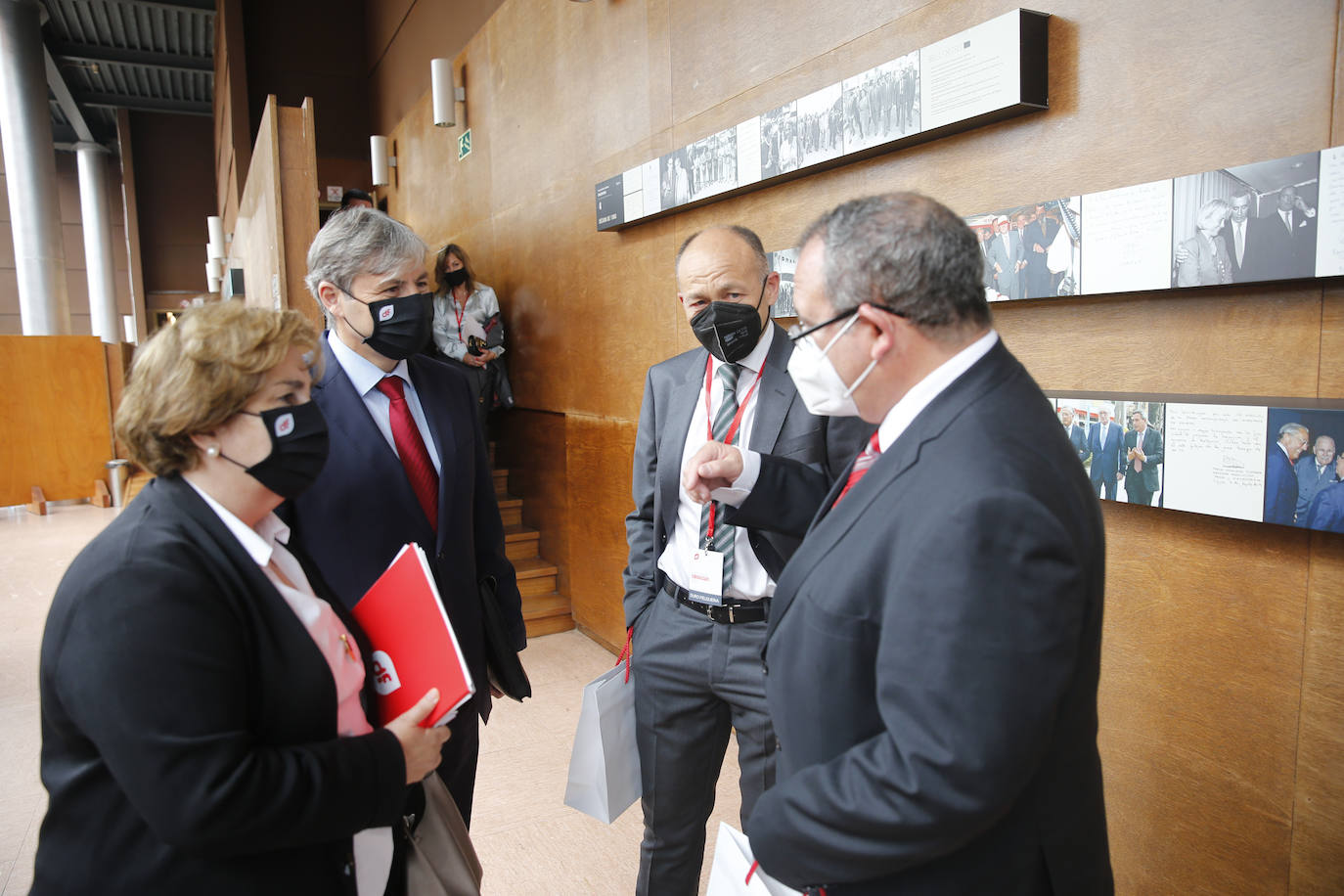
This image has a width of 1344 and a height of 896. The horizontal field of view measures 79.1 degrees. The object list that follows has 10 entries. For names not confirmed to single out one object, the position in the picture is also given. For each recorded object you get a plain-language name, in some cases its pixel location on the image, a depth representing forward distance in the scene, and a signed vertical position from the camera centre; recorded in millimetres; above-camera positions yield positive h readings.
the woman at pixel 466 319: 5184 +350
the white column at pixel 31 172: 10312 +2806
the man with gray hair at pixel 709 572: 1766 -454
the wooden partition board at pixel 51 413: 6922 -264
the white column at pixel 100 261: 16266 +2389
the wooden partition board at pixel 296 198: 3174 +703
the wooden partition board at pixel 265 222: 3164 +763
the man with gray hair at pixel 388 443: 1663 -149
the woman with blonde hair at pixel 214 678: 927 -361
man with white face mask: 846 -278
